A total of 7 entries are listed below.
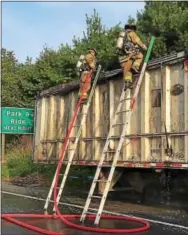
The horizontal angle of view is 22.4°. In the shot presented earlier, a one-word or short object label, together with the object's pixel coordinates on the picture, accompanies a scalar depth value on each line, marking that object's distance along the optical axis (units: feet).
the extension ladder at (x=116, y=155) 26.13
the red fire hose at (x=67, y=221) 24.36
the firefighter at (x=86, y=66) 36.01
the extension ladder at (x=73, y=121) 31.46
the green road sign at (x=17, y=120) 57.88
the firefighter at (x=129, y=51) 31.78
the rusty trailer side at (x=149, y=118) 30.77
